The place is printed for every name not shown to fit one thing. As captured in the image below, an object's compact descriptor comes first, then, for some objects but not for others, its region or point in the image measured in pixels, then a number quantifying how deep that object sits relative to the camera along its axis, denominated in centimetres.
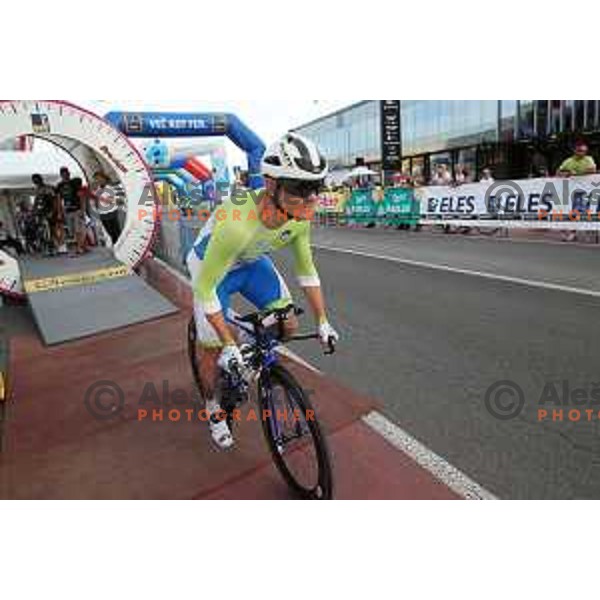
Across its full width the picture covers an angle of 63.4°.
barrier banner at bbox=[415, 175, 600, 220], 1052
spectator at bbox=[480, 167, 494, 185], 1308
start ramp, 617
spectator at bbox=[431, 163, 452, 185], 1496
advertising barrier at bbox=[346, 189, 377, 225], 1847
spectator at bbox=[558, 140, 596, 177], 1052
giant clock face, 786
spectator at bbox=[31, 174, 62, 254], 1086
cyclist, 244
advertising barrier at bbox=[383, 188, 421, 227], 1601
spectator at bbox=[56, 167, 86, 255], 1032
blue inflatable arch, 1031
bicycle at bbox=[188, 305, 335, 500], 250
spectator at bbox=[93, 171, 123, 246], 1093
